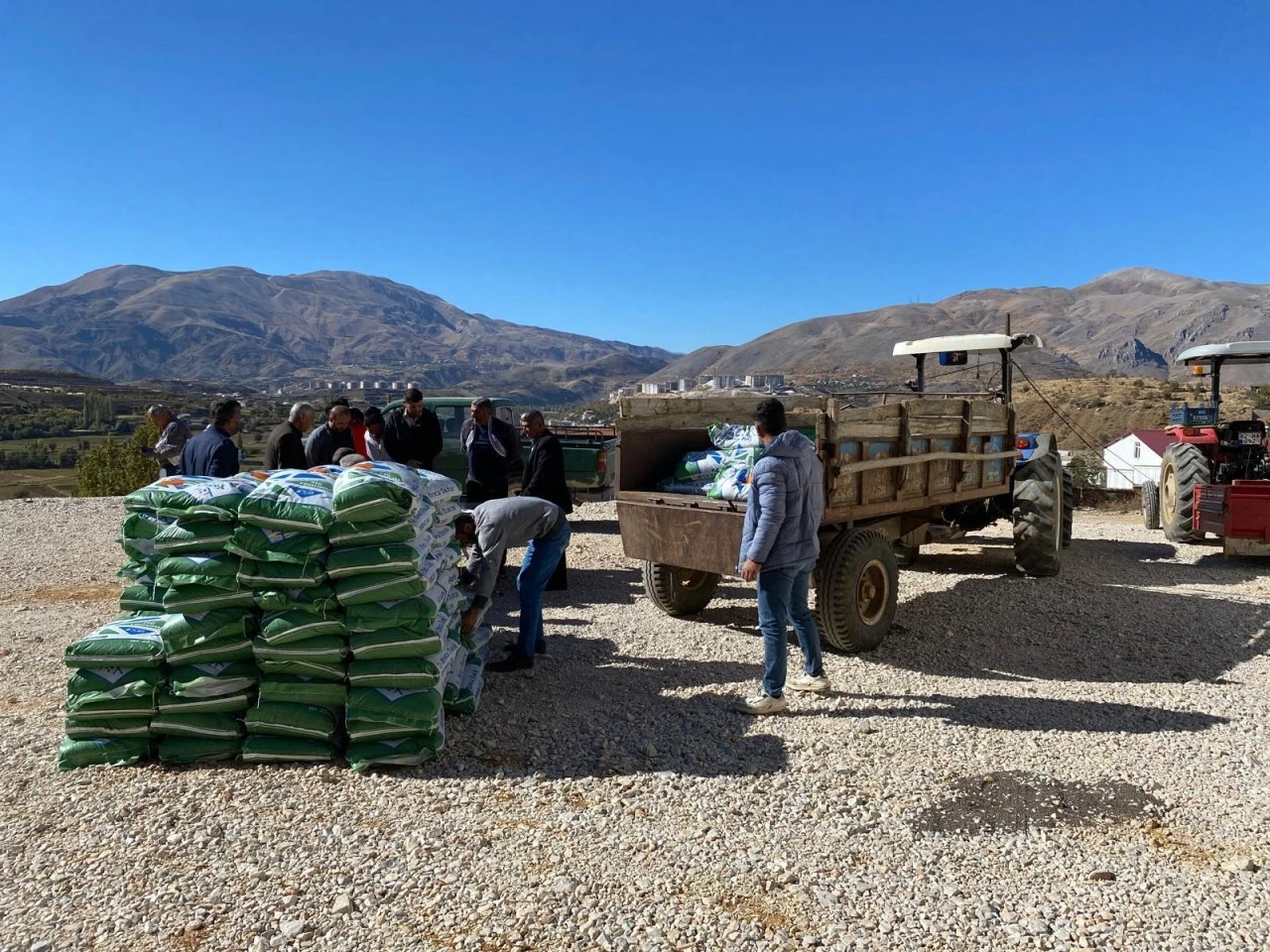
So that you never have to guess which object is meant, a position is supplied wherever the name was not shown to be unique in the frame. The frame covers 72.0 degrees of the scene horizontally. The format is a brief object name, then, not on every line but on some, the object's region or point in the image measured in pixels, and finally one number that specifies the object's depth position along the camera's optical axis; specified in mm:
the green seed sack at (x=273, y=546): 4215
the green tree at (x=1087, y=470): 28109
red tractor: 9422
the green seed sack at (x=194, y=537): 4328
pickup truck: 11875
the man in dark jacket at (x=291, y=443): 7227
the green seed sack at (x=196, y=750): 4238
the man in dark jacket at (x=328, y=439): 7234
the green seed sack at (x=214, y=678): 4199
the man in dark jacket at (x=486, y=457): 7977
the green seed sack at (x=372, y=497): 4199
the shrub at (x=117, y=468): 22578
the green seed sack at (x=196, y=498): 4340
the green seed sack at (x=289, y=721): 4203
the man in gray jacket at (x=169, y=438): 9156
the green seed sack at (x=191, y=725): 4219
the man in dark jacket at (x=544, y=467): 6523
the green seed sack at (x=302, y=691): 4219
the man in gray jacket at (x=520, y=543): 5434
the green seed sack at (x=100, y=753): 4215
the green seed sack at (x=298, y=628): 4168
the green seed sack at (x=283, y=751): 4211
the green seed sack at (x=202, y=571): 4246
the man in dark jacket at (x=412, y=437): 8391
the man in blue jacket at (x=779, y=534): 4977
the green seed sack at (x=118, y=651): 4199
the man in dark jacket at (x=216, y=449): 6547
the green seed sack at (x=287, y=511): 4219
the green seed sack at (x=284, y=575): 4195
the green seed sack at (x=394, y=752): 4188
